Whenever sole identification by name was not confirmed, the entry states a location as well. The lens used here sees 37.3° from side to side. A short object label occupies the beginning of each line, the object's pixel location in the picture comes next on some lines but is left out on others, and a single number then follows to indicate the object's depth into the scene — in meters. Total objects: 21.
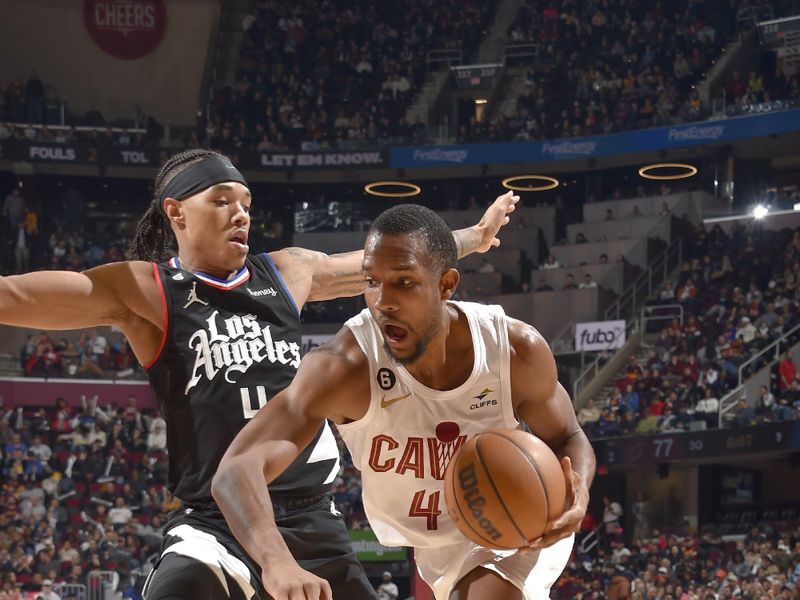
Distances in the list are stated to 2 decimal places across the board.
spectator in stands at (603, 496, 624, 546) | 18.95
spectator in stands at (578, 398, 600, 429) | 20.83
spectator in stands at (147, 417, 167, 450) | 20.81
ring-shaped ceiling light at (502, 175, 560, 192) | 28.05
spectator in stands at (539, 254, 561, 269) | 25.92
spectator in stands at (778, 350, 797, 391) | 18.88
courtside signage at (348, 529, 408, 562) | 19.55
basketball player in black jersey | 4.20
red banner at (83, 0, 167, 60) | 30.64
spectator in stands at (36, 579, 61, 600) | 15.10
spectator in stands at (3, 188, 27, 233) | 26.22
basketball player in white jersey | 3.69
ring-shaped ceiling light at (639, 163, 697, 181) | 27.06
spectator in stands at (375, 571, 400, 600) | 16.03
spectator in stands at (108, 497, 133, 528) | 18.30
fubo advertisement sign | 23.12
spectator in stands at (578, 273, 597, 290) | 24.80
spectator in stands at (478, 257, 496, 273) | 26.25
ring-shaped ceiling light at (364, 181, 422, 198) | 28.56
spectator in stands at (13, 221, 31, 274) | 25.44
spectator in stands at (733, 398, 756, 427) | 18.77
